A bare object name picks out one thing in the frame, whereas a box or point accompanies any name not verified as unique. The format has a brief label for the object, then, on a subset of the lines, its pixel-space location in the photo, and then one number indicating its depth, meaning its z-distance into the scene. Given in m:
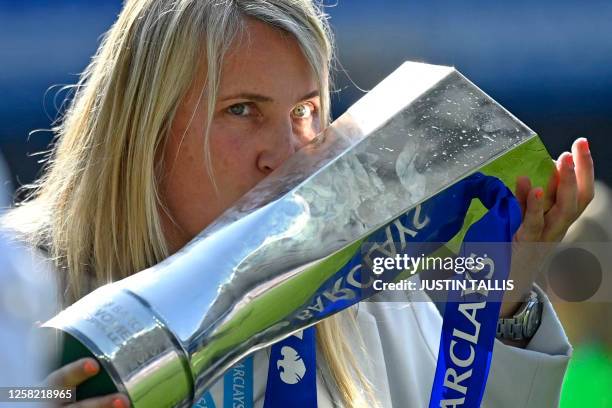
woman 4.46
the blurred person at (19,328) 4.05
